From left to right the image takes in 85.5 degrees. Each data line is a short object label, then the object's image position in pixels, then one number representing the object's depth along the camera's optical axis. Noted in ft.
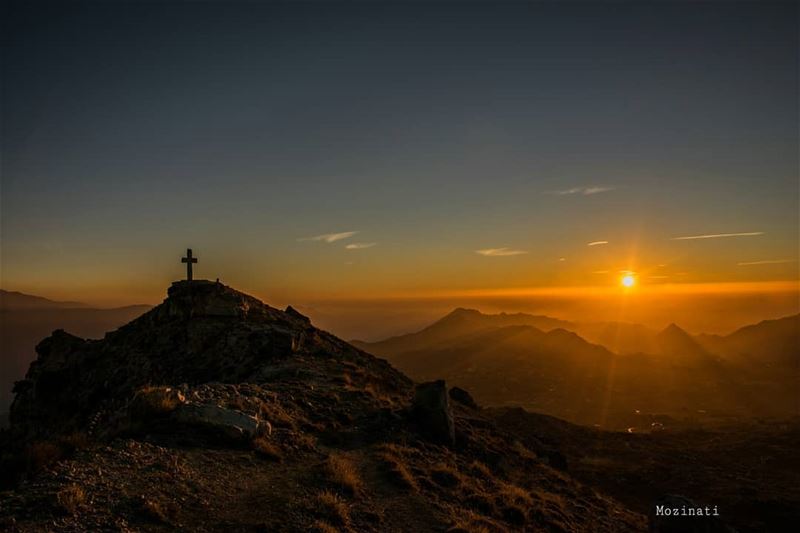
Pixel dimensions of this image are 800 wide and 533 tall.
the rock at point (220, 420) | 46.32
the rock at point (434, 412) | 69.10
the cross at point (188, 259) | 107.34
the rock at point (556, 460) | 94.14
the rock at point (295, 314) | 134.95
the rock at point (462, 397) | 125.65
